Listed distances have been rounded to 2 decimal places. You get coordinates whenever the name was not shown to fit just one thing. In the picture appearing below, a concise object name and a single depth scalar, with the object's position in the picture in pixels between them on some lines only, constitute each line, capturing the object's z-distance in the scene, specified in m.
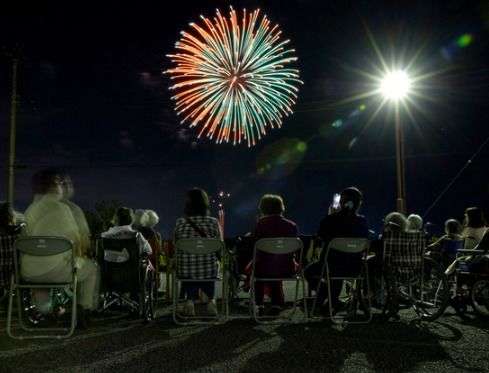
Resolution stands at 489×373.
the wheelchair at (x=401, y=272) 6.45
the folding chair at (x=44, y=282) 5.36
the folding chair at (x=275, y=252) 6.18
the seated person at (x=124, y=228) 6.70
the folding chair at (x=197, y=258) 6.15
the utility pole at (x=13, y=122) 21.03
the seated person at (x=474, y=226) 8.74
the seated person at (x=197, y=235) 6.50
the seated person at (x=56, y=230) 5.61
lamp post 14.16
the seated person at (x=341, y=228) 6.79
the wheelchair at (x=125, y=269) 6.34
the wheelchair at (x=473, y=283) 6.84
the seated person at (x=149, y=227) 8.37
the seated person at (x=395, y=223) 6.85
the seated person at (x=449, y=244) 9.34
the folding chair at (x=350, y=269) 6.32
